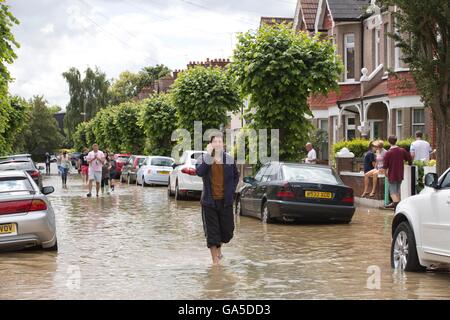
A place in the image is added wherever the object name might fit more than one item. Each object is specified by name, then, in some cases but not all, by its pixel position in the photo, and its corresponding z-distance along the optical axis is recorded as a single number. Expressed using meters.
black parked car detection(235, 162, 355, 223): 18.75
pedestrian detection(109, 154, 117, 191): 34.84
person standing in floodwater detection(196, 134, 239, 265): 12.25
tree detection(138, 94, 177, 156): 51.72
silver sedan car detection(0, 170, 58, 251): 13.47
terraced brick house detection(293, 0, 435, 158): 33.97
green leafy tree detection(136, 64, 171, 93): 130.62
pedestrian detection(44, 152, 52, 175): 71.34
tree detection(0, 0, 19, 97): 18.95
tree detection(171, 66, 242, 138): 40.84
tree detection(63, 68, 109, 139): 106.94
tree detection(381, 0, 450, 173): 19.83
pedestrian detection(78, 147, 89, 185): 41.85
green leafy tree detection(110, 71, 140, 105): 133.50
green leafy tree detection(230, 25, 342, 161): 28.53
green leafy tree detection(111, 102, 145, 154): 66.56
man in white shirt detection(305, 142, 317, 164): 29.41
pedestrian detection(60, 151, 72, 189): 42.35
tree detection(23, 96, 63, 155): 134.12
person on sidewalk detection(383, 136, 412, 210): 21.81
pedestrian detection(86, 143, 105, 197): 30.05
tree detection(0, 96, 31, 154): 49.47
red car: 51.67
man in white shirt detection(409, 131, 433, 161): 25.47
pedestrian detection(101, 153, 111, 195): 32.46
